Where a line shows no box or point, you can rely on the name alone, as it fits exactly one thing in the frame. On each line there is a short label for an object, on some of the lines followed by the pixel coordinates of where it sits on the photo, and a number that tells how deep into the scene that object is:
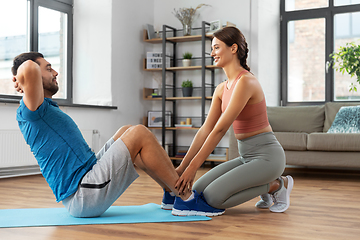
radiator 4.18
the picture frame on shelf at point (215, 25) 5.50
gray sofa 4.04
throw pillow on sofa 4.36
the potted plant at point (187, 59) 5.73
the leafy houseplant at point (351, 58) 4.84
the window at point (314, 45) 5.48
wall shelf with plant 5.52
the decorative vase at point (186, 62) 5.73
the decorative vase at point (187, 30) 5.74
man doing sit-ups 1.97
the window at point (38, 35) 4.68
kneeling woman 2.17
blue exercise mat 2.04
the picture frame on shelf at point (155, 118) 5.91
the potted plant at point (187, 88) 5.73
